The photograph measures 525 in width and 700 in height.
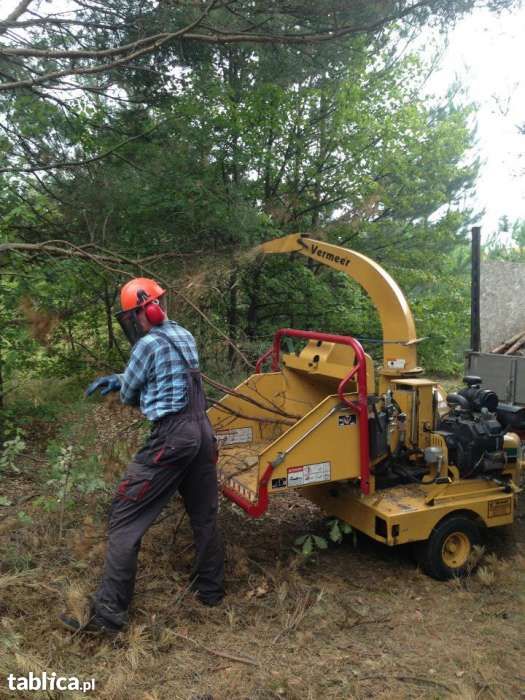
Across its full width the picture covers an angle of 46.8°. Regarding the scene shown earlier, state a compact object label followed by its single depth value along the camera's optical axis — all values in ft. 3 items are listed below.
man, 11.77
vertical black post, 20.97
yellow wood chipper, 13.98
